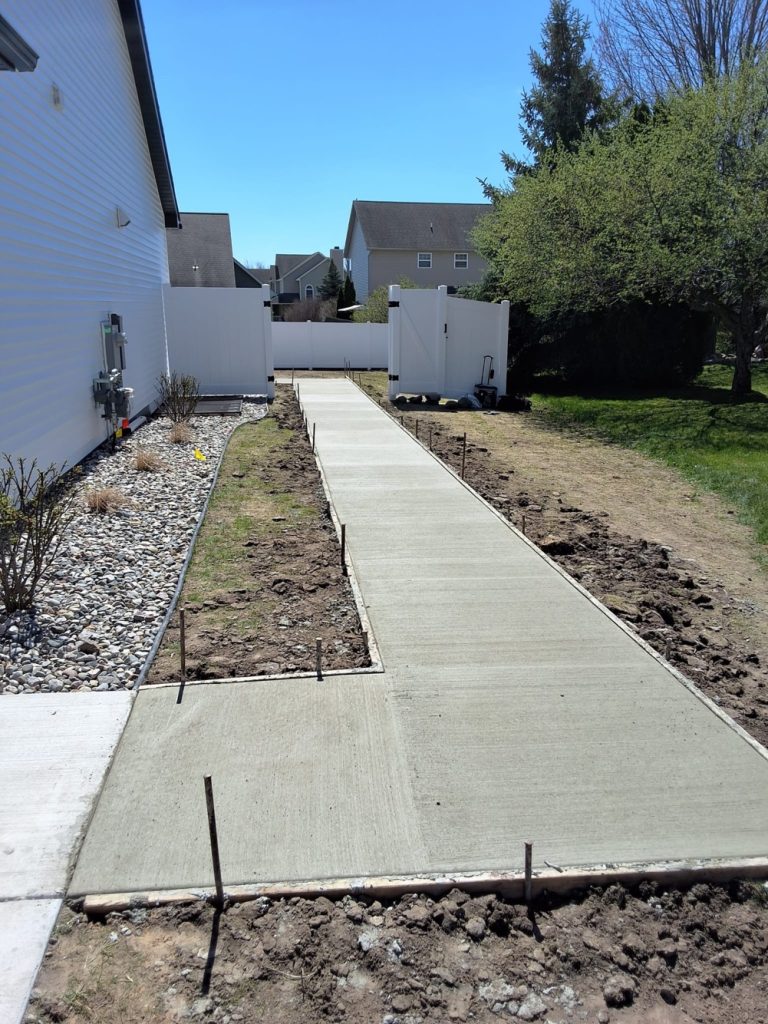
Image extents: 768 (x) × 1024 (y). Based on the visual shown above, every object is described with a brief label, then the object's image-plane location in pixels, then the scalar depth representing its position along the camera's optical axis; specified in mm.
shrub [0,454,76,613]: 4762
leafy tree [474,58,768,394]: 13516
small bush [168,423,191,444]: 11125
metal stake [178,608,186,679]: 4043
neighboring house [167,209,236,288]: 26109
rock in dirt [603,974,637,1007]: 2270
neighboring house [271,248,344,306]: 54969
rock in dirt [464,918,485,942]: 2498
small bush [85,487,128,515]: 7250
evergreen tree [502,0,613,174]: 22141
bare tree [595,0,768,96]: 23016
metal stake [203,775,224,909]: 2561
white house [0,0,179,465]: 7109
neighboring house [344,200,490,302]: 38656
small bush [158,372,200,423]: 12453
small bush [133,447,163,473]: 9141
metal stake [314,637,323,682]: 4091
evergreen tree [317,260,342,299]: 46875
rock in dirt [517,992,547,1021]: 2215
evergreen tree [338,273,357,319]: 42656
